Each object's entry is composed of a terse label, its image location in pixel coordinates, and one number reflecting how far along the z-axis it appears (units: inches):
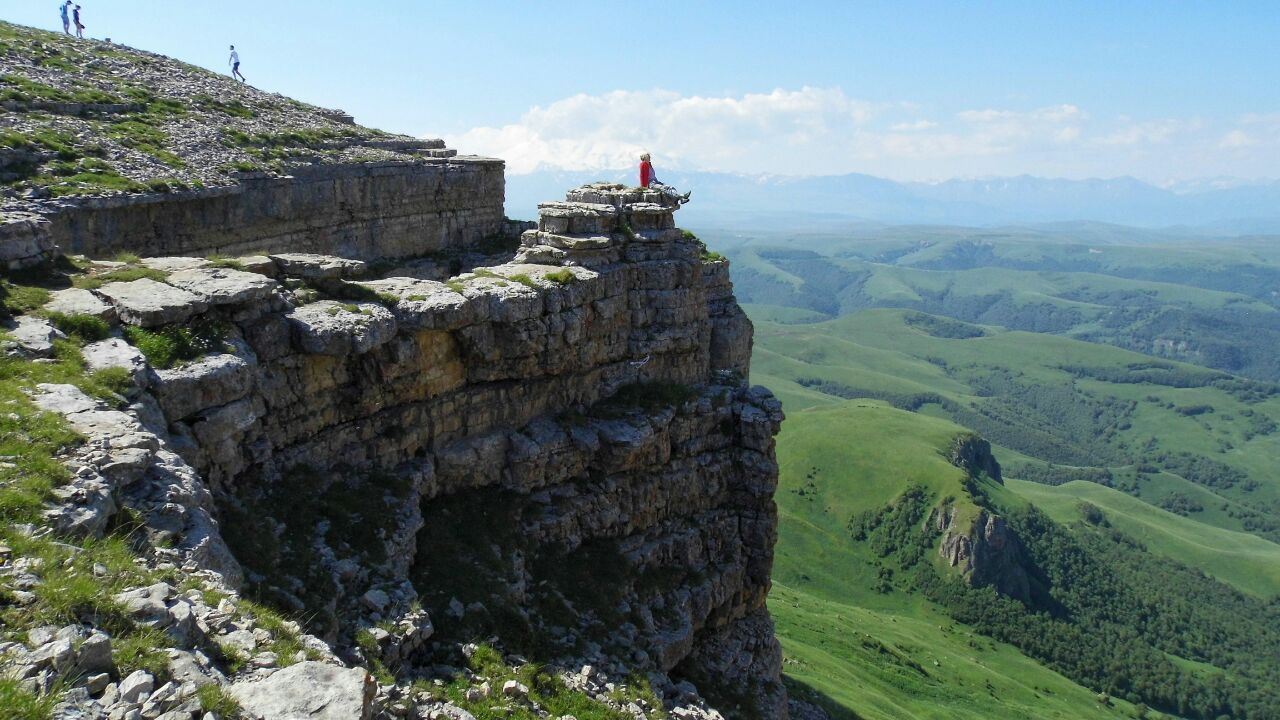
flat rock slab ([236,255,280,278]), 1131.9
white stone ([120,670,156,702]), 452.4
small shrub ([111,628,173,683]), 482.6
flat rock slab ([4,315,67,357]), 810.8
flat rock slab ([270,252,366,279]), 1192.8
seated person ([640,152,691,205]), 1728.6
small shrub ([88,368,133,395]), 786.2
